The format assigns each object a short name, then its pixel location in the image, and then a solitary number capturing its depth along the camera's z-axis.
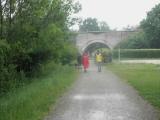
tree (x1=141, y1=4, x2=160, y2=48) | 69.88
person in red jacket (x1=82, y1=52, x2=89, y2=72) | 32.54
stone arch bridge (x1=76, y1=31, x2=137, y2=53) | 80.69
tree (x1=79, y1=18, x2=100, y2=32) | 127.71
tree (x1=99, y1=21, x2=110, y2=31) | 158.50
